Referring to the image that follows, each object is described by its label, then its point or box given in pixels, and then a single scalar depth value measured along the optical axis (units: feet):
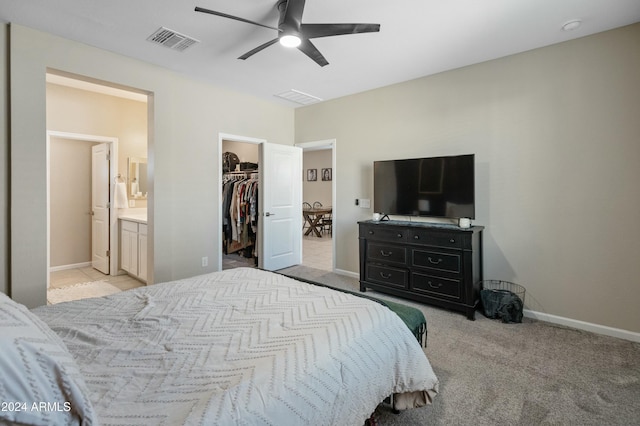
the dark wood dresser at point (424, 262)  10.04
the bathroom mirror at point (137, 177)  15.80
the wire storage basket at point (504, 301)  9.75
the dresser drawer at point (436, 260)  10.20
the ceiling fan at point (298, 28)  7.11
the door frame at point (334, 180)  15.35
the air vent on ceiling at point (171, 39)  9.20
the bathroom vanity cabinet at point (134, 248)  13.26
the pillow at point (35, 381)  2.17
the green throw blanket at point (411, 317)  5.87
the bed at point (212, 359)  2.47
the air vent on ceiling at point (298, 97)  14.52
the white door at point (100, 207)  15.33
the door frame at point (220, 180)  13.92
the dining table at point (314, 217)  25.70
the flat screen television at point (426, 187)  10.87
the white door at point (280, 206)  15.39
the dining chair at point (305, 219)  29.80
